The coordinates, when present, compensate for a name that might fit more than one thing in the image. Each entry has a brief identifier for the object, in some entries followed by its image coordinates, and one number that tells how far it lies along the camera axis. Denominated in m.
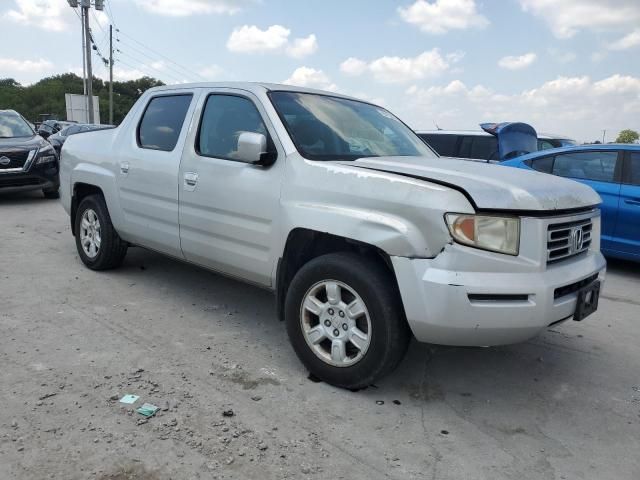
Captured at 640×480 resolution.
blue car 5.96
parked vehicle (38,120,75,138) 20.81
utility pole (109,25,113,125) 43.59
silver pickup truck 2.66
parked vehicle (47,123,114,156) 15.32
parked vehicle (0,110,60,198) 9.18
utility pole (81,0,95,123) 29.05
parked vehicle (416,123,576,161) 8.91
